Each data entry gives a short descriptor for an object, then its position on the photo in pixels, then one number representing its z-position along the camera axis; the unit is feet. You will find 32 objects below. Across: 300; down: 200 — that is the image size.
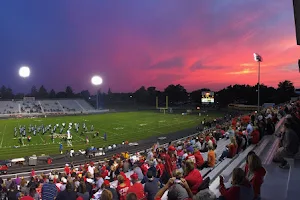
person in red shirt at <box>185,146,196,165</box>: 28.57
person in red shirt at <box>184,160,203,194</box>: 11.47
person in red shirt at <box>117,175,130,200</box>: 13.24
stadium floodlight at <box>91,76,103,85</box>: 173.70
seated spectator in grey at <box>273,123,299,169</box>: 15.42
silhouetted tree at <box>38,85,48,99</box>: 404.14
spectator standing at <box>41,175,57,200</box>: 15.55
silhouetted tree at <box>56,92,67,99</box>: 389.16
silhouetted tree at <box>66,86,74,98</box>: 423.38
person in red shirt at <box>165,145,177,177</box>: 14.98
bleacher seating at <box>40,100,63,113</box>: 194.61
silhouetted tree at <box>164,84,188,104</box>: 346.67
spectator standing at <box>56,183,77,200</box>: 13.46
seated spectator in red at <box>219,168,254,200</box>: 9.63
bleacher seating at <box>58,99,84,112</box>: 203.83
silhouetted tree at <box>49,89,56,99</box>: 388.78
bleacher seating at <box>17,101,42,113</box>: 182.83
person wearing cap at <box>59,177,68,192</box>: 21.14
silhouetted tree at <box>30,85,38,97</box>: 430.64
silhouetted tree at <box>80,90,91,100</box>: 452.02
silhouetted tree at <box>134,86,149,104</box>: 339.53
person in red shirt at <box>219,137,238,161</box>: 20.72
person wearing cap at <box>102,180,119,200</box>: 13.53
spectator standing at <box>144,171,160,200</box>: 13.31
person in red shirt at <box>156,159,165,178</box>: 20.34
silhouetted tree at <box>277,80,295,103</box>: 193.83
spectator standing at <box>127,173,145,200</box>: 12.44
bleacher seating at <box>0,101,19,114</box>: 175.64
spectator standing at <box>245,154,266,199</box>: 11.07
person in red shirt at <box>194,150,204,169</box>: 19.29
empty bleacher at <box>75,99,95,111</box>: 221.19
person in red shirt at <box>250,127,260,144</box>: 23.57
